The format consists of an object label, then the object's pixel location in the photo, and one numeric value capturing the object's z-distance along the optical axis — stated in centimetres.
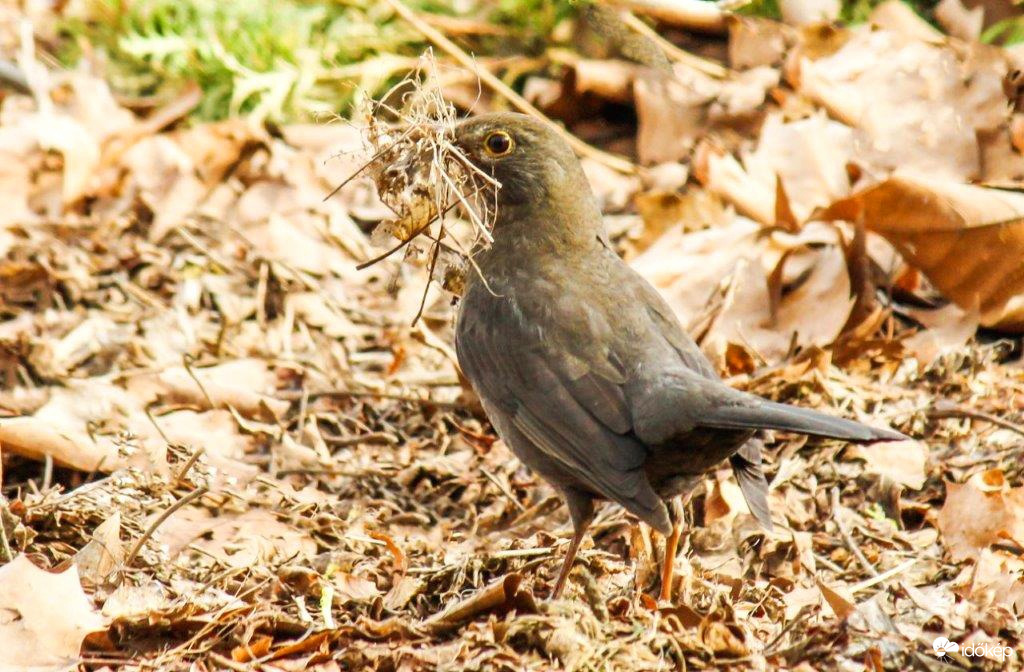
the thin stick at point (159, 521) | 764
